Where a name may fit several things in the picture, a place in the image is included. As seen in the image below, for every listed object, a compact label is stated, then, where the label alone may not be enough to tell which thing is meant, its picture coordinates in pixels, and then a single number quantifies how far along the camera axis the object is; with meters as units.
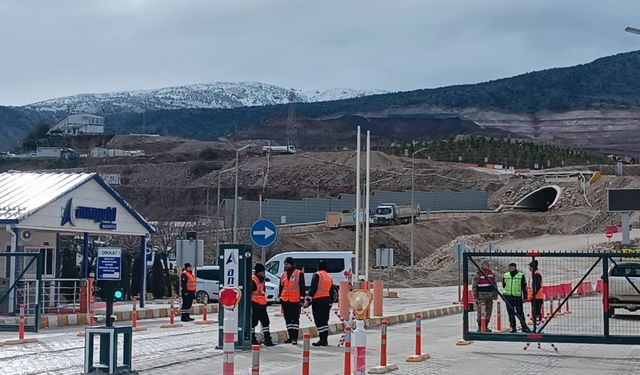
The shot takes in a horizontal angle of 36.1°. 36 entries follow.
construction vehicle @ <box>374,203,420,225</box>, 89.31
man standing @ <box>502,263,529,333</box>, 20.73
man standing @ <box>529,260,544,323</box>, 20.02
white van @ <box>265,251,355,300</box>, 42.94
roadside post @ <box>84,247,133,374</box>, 14.79
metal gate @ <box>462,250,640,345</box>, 18.58
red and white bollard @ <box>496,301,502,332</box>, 23.13
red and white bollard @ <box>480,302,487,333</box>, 21.25
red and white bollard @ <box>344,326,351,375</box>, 13.25
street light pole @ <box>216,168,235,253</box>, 57.02
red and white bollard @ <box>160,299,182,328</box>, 26.74
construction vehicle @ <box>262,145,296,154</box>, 148.88
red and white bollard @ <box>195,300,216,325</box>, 28.14
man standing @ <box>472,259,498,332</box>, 21.31
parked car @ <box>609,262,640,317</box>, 26.14
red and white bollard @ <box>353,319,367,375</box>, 13.09
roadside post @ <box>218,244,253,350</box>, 18.75
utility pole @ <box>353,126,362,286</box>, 28.77
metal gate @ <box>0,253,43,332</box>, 23.97
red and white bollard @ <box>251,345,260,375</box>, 11.10
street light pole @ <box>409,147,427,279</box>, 60.23
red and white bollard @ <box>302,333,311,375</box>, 12.39
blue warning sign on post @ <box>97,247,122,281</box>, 15.19
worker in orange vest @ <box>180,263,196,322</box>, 28.41
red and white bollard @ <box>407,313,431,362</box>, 17.24
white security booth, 30.61
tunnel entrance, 105.12
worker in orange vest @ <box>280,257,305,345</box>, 20.44
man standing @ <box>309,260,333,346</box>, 20.30
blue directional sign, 22.69
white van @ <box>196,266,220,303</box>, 38.47
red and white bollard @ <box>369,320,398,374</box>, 15.70
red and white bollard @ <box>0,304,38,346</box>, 21.32
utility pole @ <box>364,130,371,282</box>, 31.67
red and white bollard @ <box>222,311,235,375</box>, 10.82
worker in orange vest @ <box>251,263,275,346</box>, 20.27
